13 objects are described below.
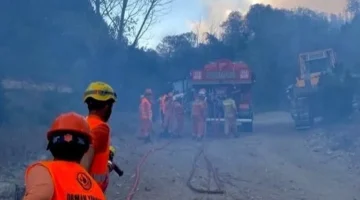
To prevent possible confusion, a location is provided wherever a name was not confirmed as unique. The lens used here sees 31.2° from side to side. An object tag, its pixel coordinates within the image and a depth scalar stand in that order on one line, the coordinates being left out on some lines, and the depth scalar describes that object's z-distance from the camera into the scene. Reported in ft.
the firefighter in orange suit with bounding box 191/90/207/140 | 66.74
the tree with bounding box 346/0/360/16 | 176.79
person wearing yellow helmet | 13.03
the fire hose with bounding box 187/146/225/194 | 34.63
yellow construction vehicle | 71.31
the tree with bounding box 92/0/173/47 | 112.68
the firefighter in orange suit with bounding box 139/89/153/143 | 62.28
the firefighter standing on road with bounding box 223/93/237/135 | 68.74
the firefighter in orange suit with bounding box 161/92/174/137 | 70.23
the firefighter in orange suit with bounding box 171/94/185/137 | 70.33
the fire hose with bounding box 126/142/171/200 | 33.04
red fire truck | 74.95
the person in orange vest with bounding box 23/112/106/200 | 8.23
